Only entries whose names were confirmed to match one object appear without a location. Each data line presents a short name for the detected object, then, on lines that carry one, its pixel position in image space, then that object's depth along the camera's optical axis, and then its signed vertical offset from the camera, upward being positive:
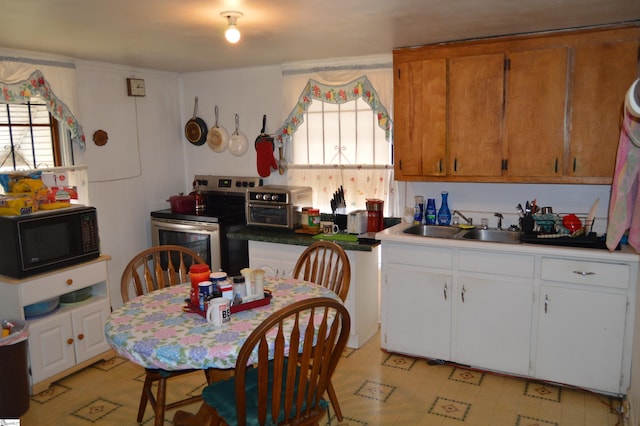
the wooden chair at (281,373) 1.79 -0.81
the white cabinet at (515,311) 2.84 -0.97
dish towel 2.54 -0.23
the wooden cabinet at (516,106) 2.97 +0.29
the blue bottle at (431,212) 3.72 -0.43
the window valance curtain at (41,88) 3.45 +0.52
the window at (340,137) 4.01 +0.15
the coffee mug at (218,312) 2.13 -0.66
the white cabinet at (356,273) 3.59 -0.88
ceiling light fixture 2.55 +0.69
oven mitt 4.37 -0.01
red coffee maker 3.77 -0.45
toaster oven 4.04 -0.40
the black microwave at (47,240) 3.05 -0.51
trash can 2.78 -1.19
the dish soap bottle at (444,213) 3.69 -0.44
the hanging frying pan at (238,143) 4.61 +0.13
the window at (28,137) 3.60 +0.18
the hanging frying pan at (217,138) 4.68 +0.18
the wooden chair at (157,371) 2.45 -1.04
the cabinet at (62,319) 3.07 -1.04
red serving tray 2.26 -0.68
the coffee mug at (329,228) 3.86 -0.56
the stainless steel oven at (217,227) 4.18 -0.59
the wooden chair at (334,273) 2.75 -0.68
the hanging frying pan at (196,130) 4.77 +0.26
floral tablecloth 1.91 -0.72
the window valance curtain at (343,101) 3.87 +0.35
